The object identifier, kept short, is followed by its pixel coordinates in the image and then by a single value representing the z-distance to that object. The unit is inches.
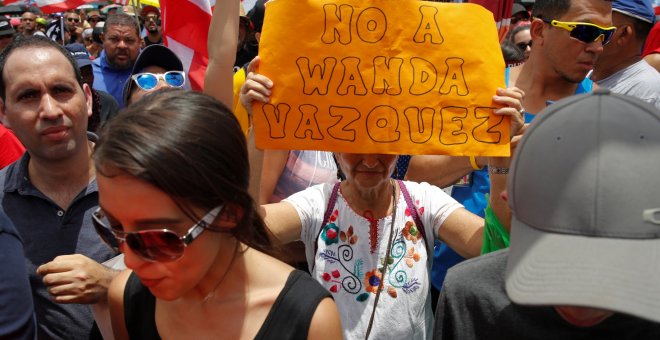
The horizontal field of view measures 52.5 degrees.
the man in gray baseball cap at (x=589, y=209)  45.1
